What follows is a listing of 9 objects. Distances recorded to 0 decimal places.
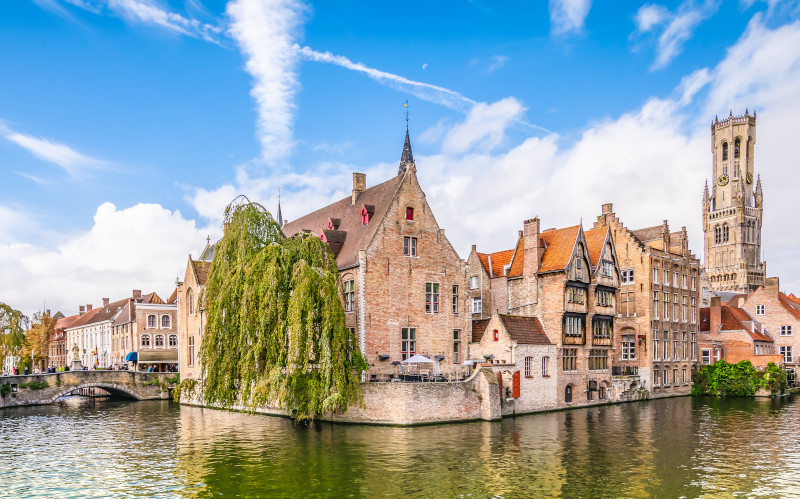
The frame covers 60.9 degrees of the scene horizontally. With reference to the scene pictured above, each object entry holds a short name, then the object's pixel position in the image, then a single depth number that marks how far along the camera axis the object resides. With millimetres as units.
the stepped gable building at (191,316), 52938
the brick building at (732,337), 61688
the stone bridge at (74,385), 53000
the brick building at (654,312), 54844
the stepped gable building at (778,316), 65125
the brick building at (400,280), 41875
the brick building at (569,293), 45906
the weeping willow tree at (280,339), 32969
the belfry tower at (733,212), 141125
